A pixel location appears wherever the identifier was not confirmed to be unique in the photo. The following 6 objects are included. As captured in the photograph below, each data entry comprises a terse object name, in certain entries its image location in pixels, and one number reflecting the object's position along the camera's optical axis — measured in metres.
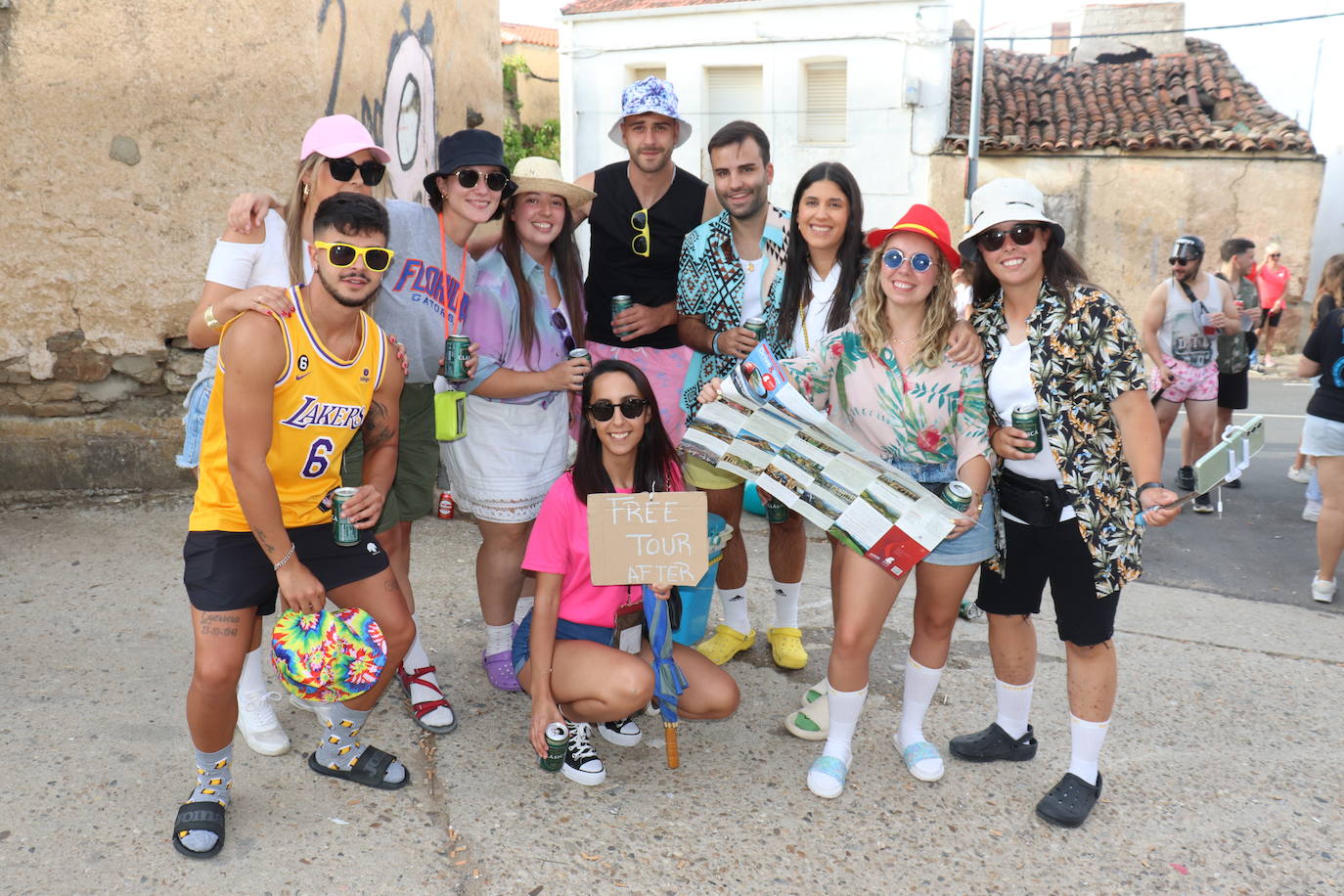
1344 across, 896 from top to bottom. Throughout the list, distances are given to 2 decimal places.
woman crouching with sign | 3.12
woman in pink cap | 2.98
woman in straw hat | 3.57
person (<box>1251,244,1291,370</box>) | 16.84
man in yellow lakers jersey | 2.60
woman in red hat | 2.95
